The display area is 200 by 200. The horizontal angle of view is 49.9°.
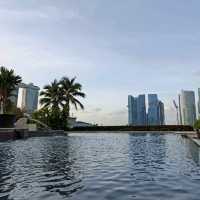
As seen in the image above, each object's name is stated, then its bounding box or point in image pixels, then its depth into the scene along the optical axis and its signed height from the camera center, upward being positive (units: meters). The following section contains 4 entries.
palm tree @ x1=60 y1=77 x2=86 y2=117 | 40.32 +7.15
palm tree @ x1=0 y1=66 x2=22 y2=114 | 33.72 +7.32
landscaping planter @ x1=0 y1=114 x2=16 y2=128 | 26.24 +1.28
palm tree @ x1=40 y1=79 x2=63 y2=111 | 40.89 +6.64
